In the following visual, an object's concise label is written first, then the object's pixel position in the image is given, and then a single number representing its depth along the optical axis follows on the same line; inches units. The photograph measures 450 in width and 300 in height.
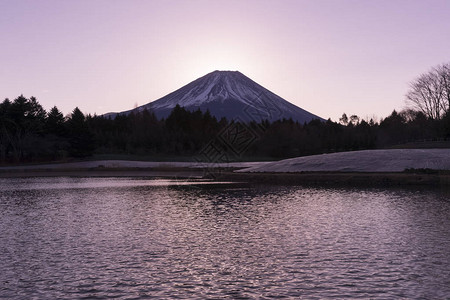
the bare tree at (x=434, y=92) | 4379.9
